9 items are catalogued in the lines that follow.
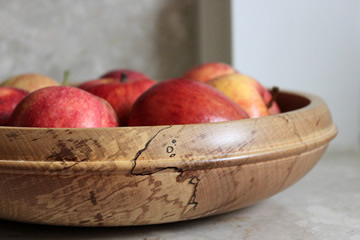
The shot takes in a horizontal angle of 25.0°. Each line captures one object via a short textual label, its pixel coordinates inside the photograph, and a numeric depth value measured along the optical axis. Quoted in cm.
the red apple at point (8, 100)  52
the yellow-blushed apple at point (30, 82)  63
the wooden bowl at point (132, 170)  41
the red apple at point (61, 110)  47
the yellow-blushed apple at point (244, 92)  56
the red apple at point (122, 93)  53
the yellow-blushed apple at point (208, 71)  61
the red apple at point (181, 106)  48
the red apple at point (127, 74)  63
